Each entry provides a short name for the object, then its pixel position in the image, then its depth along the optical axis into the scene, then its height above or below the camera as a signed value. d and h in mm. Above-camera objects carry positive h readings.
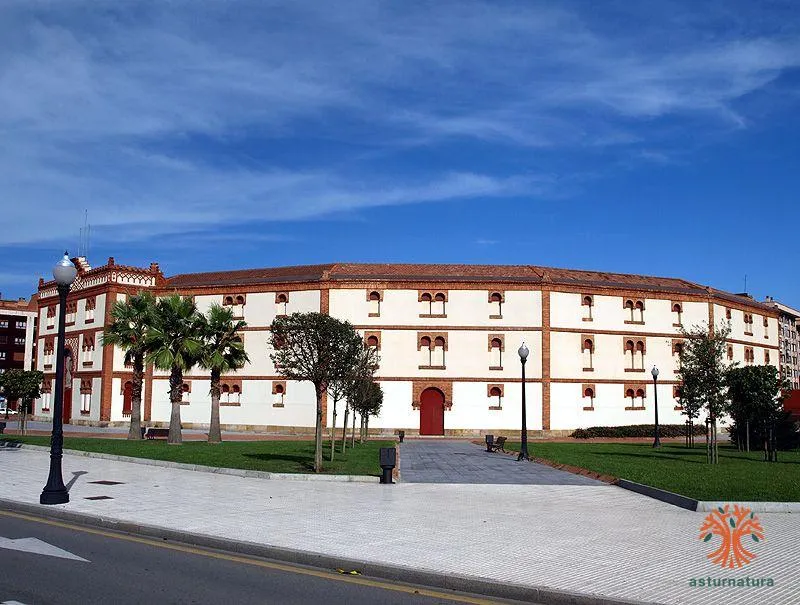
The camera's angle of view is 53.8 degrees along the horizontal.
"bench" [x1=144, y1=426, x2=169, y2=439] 42500 -2370
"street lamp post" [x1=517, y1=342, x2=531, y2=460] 29680 -1896
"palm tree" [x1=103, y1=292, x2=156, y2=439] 41219 +2964
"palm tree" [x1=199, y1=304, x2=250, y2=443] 38875 +2076
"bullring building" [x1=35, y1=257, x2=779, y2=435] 52281 +3243
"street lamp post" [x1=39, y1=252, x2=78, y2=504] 15672 -655
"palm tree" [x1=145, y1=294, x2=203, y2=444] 37812 +2308
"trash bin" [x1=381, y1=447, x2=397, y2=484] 19750 -1707
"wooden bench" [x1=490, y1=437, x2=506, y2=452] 36656 -2509
